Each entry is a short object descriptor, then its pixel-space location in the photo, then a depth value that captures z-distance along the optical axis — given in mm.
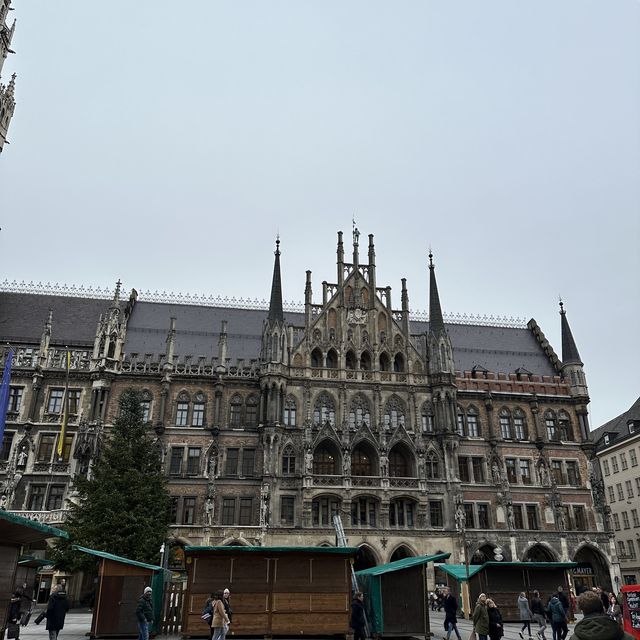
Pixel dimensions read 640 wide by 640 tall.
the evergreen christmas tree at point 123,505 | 31984
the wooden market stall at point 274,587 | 21094
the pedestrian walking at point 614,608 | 22453
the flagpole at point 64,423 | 41141
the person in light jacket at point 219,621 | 16172
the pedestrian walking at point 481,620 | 16250
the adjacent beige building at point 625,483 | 59688
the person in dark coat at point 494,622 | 16375
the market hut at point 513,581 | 29219
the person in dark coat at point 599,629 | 5496
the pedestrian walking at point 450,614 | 20578
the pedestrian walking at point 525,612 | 23281
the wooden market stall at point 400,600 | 21328
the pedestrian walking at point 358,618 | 18422
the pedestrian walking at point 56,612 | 17312
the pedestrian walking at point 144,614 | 18125
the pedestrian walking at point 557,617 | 19297
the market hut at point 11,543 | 12758
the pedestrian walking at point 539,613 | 22320
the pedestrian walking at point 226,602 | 16797
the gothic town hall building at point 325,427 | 42438
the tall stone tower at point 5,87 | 57000
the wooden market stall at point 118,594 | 21062
